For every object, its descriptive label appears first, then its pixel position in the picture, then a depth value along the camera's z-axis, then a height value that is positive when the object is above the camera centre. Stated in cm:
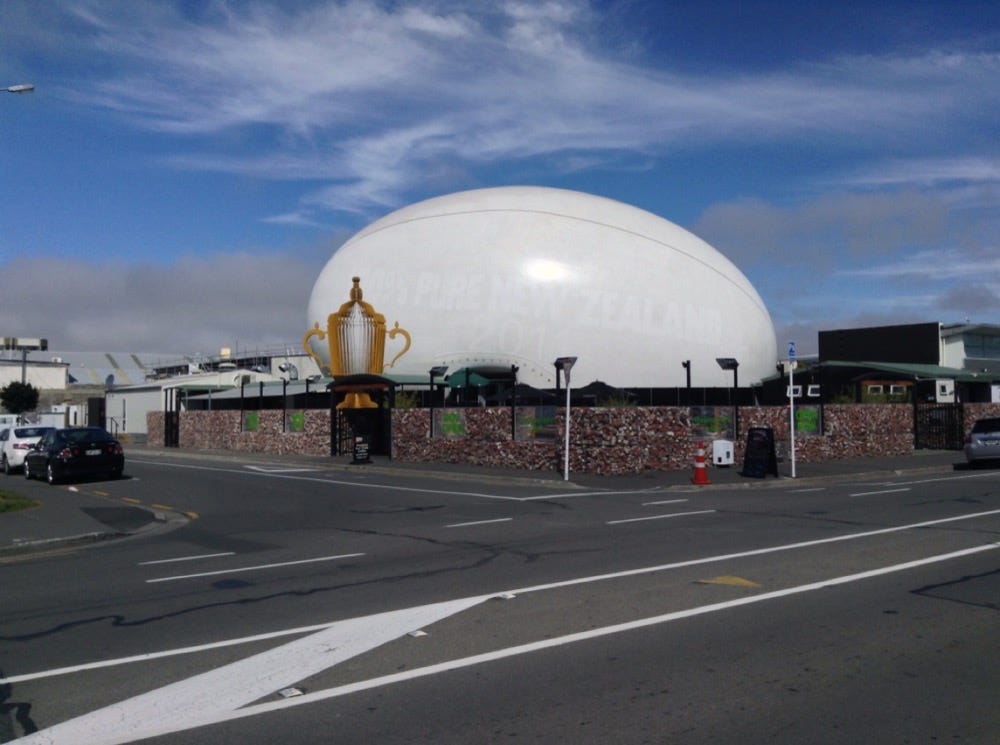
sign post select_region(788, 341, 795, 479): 2395 +47
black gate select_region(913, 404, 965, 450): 3316 -94
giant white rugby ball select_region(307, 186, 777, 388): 4334 +528
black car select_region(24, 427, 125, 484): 2416 -127
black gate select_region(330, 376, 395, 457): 3219 -46
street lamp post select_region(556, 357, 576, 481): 2331 +96
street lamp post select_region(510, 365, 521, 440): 2667 -20
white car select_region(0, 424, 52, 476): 2830 -108
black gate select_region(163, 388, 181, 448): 4509 -104
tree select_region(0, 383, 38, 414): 6881 +78
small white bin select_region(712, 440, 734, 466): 2562 -134
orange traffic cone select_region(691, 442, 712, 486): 2178 -160
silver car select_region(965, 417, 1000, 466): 2633 -115
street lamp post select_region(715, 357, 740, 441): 2672 -13
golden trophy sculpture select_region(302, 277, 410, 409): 3856 +273
